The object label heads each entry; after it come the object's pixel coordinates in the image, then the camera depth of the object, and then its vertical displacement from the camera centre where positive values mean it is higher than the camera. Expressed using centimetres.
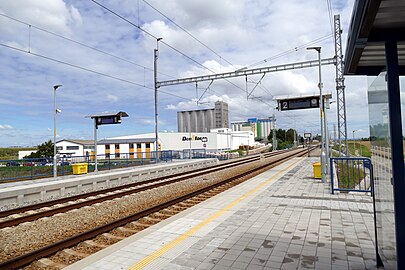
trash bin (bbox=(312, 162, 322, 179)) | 1458 -159
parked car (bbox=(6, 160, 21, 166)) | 1696 -89
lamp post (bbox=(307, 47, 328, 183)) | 1286 +33
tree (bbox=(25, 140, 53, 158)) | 5294 -50
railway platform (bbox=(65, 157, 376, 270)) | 449 -188
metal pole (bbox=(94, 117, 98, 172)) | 2151 +43
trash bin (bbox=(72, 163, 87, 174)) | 2089 -157
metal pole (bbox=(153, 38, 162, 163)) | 2588 +602
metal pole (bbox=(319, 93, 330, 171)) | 1329 -2
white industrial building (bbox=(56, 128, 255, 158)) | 6466 +29
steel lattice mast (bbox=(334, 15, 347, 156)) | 2143 +480
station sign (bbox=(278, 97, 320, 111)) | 1498 +194
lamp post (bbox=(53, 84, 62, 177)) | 2145 +274
